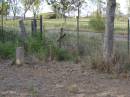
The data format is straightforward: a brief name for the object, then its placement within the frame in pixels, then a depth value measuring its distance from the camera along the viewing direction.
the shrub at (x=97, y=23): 12.01
